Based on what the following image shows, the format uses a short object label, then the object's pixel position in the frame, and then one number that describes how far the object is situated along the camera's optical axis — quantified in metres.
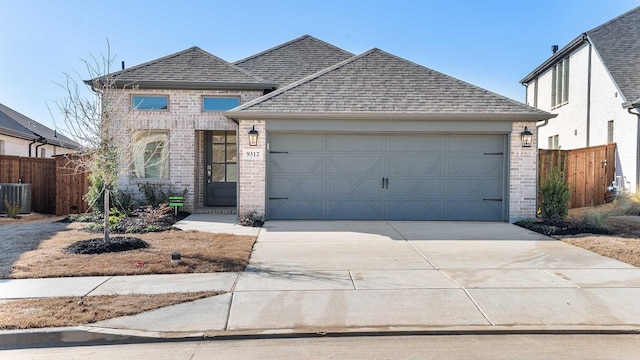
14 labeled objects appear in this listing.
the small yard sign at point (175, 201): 13.15
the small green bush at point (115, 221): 10.20
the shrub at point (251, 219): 11.20
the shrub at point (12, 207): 13.09
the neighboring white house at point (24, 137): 19.48
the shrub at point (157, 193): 13.30
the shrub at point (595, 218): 10.77
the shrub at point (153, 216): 10.80
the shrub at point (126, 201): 13.00
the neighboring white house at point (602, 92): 14.77
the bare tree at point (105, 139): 8.18
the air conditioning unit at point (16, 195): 13.57
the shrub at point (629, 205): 12.54
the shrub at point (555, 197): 11.48
